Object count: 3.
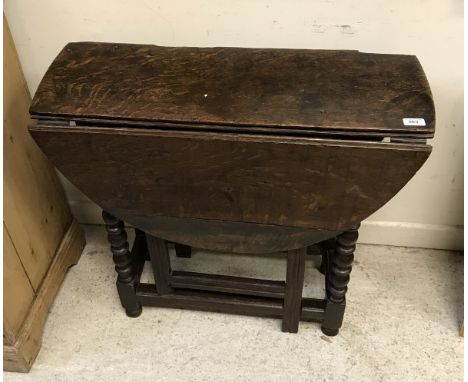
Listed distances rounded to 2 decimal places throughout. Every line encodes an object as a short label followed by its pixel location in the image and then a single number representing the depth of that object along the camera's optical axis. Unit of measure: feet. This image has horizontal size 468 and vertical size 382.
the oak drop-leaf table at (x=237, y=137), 3.75
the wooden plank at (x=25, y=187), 4.83
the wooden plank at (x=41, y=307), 5.07
